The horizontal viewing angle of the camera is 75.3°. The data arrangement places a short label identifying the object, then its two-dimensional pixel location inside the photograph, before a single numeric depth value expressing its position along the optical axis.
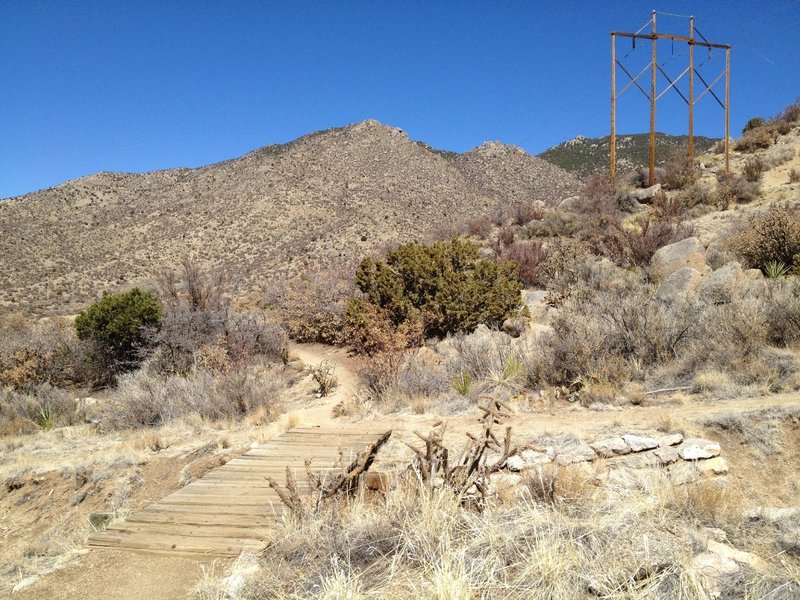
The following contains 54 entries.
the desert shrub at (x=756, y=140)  21.80
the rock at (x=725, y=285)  8.93
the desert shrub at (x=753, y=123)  27.91
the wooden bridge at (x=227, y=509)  4.47
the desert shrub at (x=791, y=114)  22.28
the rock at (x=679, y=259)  11.31
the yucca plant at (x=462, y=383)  7.95
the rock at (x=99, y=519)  5.74
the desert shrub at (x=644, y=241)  13.35
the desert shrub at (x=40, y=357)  11.52
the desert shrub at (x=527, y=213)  20.75
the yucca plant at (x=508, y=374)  7.91
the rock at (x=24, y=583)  4.13
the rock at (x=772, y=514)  3.61
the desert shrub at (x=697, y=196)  16.98
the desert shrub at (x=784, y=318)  7.01
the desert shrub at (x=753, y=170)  17.56
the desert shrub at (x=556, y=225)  17.62
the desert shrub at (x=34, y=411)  9.80
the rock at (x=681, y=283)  10.02
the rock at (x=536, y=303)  11.98
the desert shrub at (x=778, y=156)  18.69
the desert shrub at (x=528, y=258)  14.70
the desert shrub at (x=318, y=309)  13.78
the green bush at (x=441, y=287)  11.77
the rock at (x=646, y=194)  18.56
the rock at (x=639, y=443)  5.21
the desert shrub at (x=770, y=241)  10.23
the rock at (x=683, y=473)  4.62
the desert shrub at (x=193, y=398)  8.81
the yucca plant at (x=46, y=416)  9.76
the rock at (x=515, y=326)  11.25
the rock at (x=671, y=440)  5.23
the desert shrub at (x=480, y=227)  21.75
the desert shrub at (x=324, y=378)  9.98
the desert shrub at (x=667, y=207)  16.29
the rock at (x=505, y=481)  4.73
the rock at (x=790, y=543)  3.17
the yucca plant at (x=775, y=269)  9.65
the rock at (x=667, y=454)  5.07
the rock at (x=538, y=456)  5.17
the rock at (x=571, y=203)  19.92
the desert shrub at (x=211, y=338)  11.46
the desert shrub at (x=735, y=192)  16.36
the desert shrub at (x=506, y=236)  18.53
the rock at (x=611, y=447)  5.25
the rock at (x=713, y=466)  4.95
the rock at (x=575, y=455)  5.18
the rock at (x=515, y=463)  5.18
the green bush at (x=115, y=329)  12.66
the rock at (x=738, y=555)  3.07
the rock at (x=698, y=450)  5.04
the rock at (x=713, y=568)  2.88
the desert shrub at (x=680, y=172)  18.86
